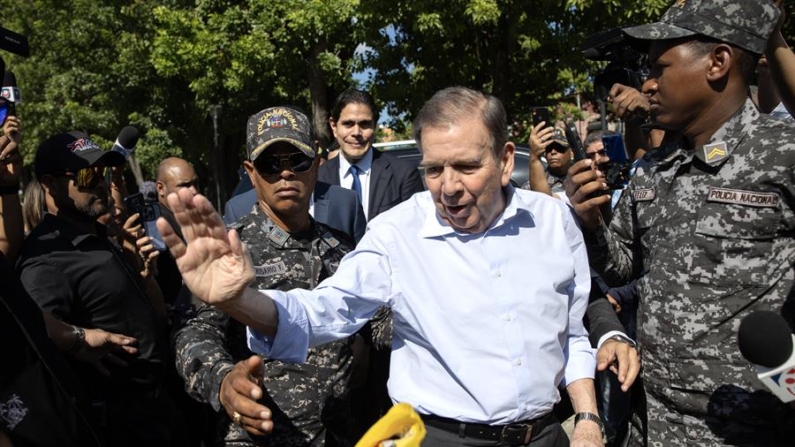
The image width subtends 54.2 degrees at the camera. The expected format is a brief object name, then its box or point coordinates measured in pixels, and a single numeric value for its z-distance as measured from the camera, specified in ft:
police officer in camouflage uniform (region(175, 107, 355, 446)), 10.11
